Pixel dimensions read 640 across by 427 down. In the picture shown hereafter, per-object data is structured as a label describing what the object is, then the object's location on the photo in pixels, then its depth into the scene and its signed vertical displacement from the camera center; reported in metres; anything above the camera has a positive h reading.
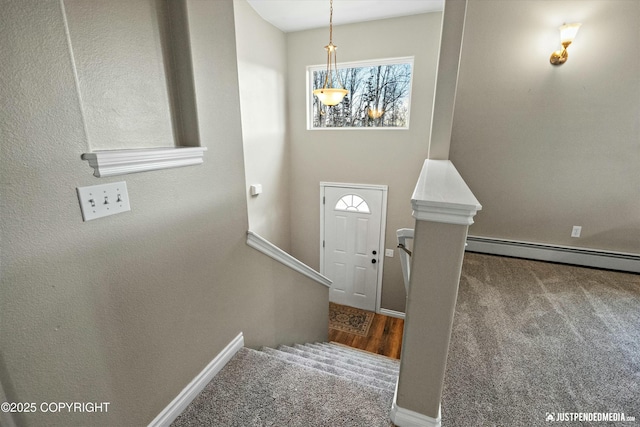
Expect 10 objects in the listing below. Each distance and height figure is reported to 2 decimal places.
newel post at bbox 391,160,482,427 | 1.06 -0.62
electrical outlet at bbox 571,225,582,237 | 2.82 -0.91
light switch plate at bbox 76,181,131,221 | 1.00 -0.24
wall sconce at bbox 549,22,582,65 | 2.45 +0.81
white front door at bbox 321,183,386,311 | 4.34 -1.68
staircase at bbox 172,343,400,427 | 1.40 -1.36
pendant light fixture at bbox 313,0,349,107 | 2.69 +0.36
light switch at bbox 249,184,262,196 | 3.72 -0.72
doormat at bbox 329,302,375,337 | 4.32 -2.86
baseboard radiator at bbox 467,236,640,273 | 2.67 -1.14
